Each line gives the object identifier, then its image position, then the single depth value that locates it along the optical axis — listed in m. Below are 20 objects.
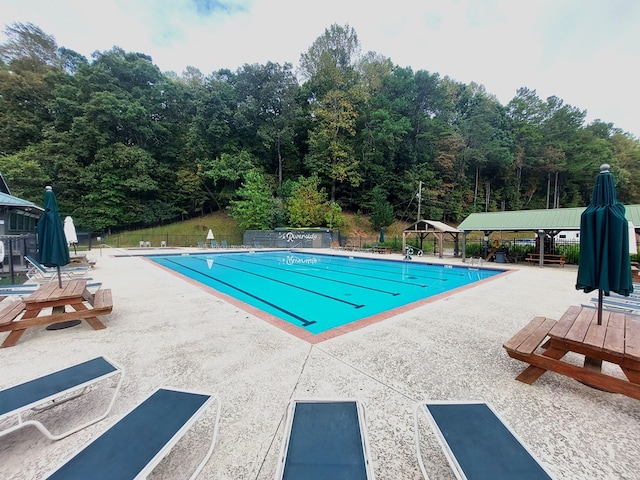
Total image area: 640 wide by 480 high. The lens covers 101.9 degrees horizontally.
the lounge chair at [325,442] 1.27
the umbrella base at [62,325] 4.04
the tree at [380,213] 26.14
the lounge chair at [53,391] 1.71
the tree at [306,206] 25.34
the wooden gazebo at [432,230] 15.49
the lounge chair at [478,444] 1.27
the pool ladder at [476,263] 12.30
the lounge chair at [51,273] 6.89
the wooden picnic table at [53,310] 3.38
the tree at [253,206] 25.89
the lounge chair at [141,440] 1.27
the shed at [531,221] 11.16
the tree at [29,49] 29.50
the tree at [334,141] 27.69
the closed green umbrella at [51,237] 4.11
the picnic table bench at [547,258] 12.65
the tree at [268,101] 28.83
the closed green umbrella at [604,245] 2.44
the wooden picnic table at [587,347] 2.14
